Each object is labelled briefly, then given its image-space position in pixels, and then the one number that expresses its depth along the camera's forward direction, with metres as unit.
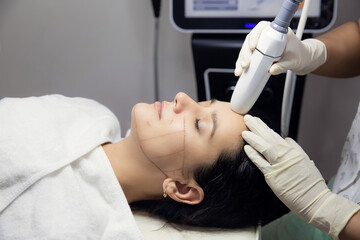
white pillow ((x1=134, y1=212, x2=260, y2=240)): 1.08
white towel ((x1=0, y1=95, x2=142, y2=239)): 1.02
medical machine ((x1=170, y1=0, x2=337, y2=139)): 1.32
